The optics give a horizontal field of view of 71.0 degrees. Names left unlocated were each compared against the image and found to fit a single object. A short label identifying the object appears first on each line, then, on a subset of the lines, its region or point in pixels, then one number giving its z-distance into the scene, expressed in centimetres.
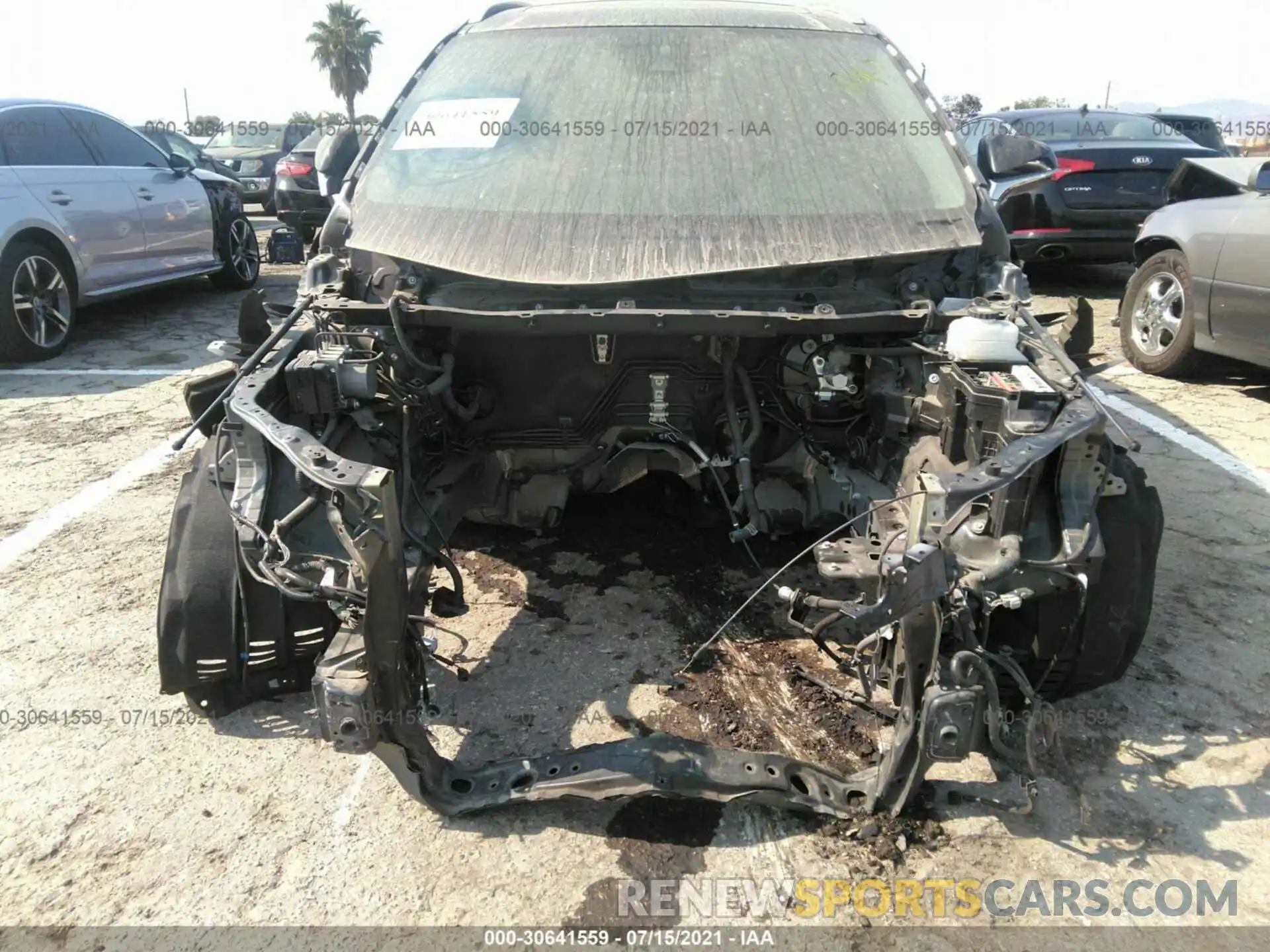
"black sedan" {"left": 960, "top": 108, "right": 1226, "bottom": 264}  803
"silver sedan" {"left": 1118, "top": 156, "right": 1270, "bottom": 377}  534
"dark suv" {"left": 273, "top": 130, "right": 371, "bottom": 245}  1113
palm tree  5859
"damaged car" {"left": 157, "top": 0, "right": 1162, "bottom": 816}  215
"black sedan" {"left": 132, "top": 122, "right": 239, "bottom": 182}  1384
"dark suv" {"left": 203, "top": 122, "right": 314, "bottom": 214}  1587
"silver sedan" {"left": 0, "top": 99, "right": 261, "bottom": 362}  650
